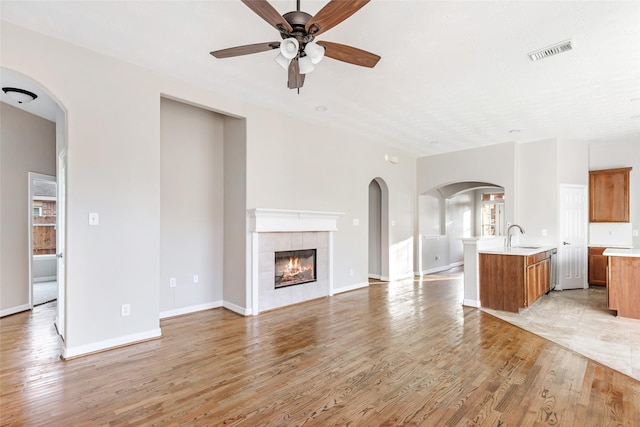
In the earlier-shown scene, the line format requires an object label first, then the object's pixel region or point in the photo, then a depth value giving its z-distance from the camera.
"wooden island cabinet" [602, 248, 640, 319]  4.29
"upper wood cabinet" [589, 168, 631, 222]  6.27
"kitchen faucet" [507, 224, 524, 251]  5.81
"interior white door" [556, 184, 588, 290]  6.21
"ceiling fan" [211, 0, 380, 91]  1.98
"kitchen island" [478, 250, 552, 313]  4.50
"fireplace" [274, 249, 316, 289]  4.91
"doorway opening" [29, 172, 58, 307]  6.73
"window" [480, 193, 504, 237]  10.52
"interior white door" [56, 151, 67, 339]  3.18
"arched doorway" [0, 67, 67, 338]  3.50
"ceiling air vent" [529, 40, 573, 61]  2.94
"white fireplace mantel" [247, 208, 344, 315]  4.49
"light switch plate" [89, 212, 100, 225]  3.21
